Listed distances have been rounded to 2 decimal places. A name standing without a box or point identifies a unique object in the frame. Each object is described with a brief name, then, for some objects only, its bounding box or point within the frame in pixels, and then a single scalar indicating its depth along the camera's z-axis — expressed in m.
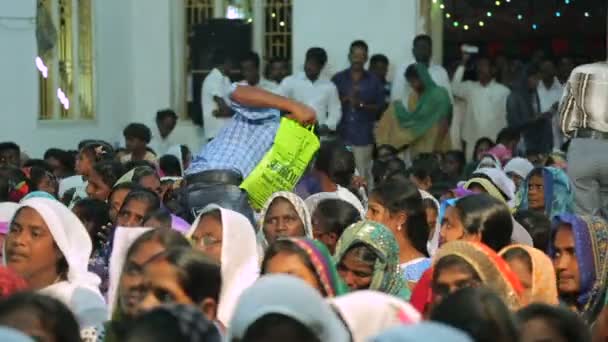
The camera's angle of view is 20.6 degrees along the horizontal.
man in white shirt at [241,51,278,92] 17.22
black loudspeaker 17.88
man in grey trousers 10.00
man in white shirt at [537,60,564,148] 17.67
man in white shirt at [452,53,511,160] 17.83
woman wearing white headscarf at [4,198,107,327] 6.70
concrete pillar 18.14
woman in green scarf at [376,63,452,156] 16.88
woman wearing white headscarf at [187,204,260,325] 6.54
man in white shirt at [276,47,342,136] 16.81
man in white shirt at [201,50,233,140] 17.45
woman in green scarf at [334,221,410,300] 6.93
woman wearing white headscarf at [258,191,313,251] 8.09
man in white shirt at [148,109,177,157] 17.44
